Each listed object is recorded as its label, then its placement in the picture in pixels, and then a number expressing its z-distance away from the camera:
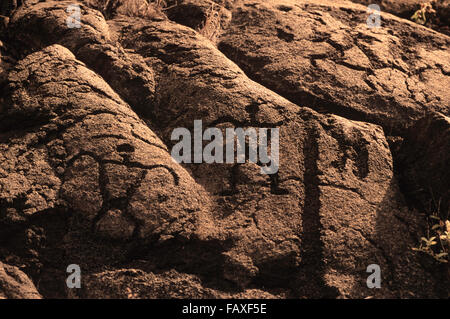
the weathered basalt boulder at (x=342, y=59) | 3.63
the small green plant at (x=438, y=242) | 2.92
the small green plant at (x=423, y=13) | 4.71
